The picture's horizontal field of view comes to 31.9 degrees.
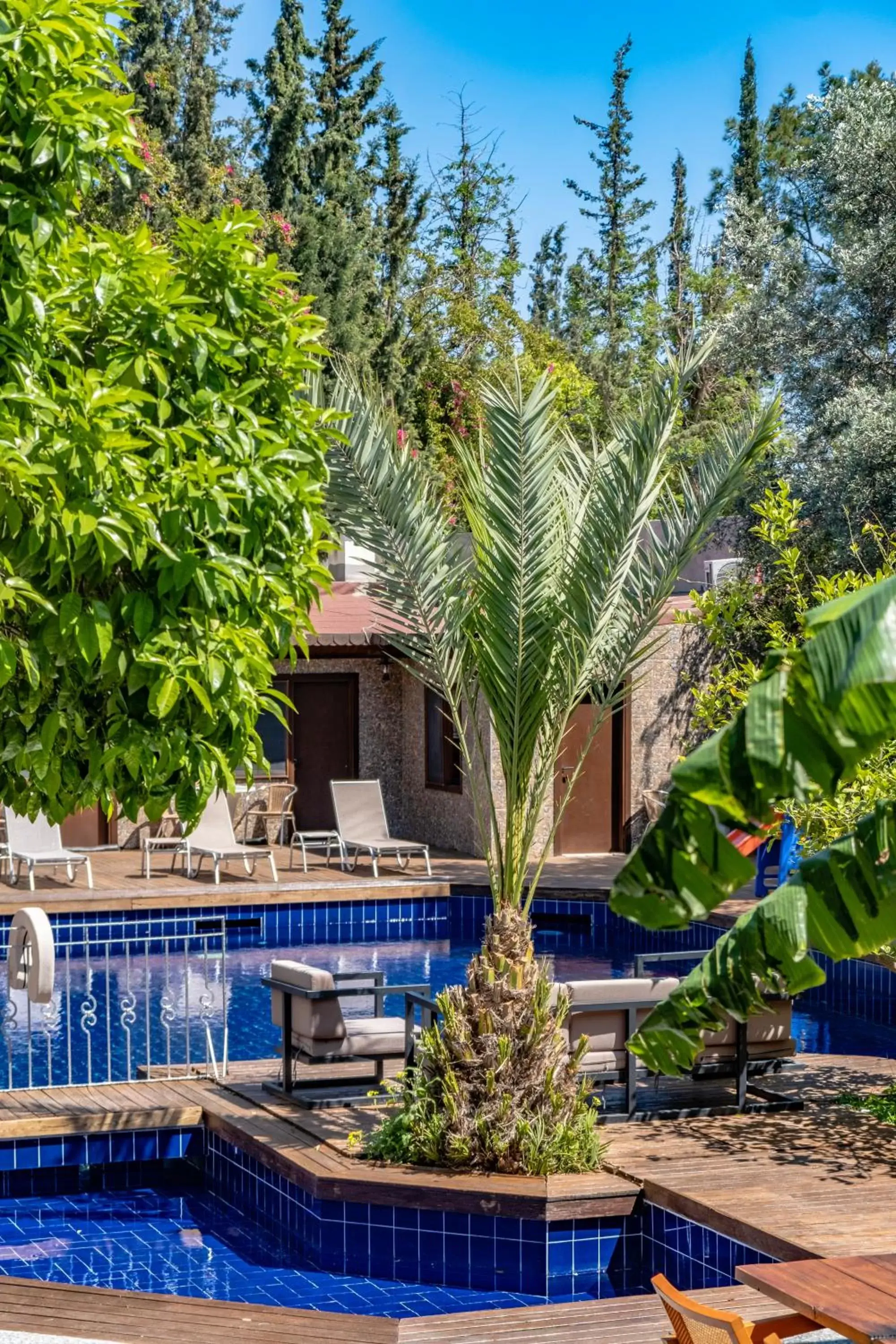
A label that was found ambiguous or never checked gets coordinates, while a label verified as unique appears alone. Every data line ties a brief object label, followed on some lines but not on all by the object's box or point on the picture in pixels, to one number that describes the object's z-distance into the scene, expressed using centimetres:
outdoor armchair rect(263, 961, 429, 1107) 957
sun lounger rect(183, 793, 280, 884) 1859
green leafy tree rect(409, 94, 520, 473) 3331
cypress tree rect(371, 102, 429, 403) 3166
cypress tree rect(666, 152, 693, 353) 4475
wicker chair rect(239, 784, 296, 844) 2081
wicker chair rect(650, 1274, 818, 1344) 489
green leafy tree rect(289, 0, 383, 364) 3045
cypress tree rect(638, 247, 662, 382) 4384
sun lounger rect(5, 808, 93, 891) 1802
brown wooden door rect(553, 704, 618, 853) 2152
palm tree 827
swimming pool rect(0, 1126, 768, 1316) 781
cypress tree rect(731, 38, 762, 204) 4416
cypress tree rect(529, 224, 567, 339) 4722
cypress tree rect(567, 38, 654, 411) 4412
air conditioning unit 2116
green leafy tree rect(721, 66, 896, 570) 1827
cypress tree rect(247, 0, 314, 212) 3173
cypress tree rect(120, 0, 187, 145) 3412
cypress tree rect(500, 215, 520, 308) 4016
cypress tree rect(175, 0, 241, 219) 3212
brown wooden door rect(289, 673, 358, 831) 2338
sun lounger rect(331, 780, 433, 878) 2022
